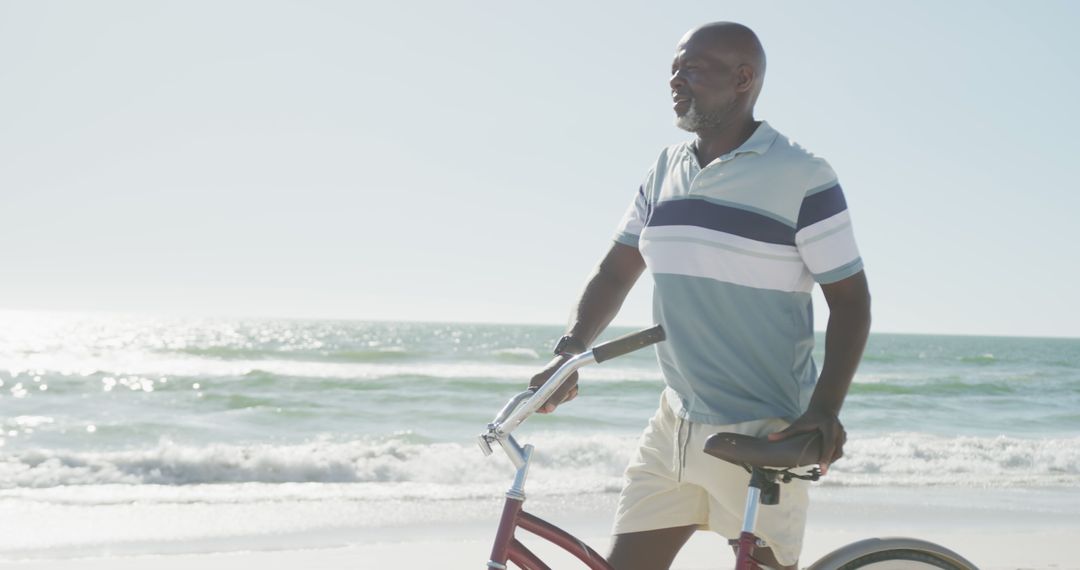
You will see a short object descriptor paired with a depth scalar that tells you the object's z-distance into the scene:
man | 1.78
